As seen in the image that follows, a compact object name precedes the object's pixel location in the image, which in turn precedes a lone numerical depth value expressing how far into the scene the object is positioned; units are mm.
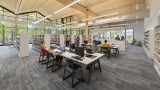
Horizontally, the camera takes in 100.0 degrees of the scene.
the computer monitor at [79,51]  2326
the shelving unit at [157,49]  2764
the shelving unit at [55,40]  6850
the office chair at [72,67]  2125
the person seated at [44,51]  3566
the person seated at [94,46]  5808
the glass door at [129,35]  11433
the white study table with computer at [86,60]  2045
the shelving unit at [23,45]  4663
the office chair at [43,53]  3600
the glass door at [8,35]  9371
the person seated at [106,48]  4461
